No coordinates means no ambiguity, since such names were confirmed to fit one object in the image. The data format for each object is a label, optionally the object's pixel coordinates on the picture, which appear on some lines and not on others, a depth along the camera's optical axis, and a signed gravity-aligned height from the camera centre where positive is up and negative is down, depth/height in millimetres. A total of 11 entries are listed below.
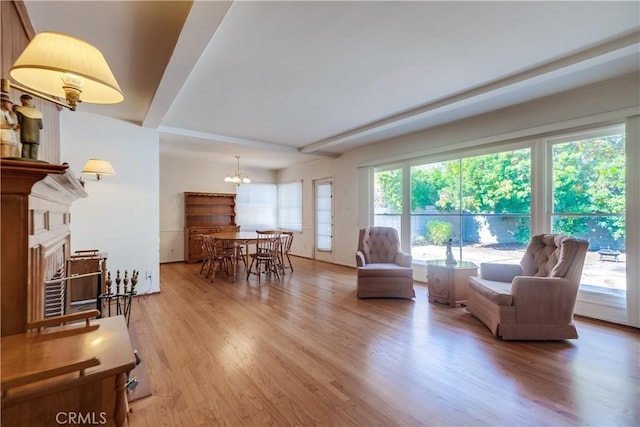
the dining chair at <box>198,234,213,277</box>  5402 -742
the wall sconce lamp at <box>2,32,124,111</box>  1172 +647
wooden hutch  6930 -63
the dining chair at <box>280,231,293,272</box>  5691 -562
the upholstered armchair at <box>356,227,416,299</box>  4020 -771
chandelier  6309 +772
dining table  5121 -451
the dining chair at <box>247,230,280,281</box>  5348 -770
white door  7020 -152
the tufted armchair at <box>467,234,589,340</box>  2686 -841
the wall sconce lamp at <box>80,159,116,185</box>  3198 +522
